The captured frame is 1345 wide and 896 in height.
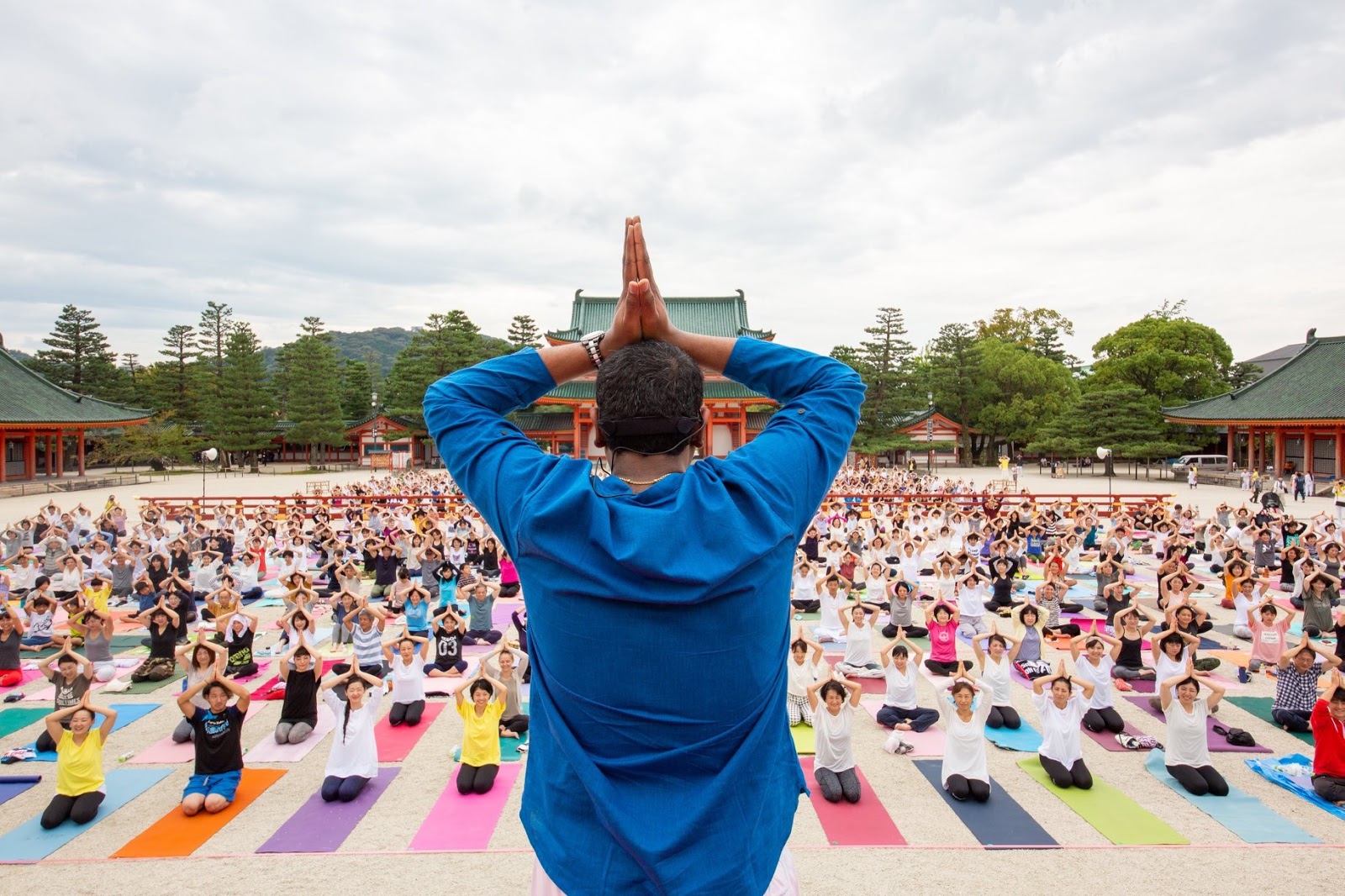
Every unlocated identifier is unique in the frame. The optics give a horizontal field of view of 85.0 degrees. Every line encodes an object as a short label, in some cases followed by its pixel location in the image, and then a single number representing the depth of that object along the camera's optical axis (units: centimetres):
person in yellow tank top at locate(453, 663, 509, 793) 567
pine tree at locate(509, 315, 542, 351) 4828
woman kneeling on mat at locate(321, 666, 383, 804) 555
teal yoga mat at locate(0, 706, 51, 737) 695
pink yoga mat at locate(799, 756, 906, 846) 496
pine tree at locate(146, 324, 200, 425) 4403
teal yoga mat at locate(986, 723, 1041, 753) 650
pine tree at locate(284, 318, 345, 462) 4181
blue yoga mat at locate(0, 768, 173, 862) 482
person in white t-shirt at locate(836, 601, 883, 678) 844
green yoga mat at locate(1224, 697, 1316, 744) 711
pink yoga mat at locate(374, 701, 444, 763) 641
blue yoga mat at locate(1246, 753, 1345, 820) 538
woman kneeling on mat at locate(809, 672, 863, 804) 555
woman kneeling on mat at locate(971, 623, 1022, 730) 692
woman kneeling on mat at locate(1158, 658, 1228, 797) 562
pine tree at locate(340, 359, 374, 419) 5156
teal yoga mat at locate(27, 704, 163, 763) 703
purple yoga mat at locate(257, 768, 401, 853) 489
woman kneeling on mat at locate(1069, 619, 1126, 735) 675
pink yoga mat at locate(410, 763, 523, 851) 494
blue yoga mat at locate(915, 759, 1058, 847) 493
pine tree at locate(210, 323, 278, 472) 3962
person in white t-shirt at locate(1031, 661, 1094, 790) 569
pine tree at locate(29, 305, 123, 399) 4328
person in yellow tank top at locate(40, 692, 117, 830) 518
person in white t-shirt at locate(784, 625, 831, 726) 683
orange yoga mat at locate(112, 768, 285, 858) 482
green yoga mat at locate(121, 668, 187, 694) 802
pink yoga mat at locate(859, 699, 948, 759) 638
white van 3516
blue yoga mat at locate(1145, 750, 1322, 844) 491
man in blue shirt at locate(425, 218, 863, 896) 108
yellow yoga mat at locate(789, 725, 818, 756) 650
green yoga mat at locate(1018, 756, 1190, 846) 494
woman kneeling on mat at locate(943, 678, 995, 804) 550
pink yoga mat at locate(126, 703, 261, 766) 624
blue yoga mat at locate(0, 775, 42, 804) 569
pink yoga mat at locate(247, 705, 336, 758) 630
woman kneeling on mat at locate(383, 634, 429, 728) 708
